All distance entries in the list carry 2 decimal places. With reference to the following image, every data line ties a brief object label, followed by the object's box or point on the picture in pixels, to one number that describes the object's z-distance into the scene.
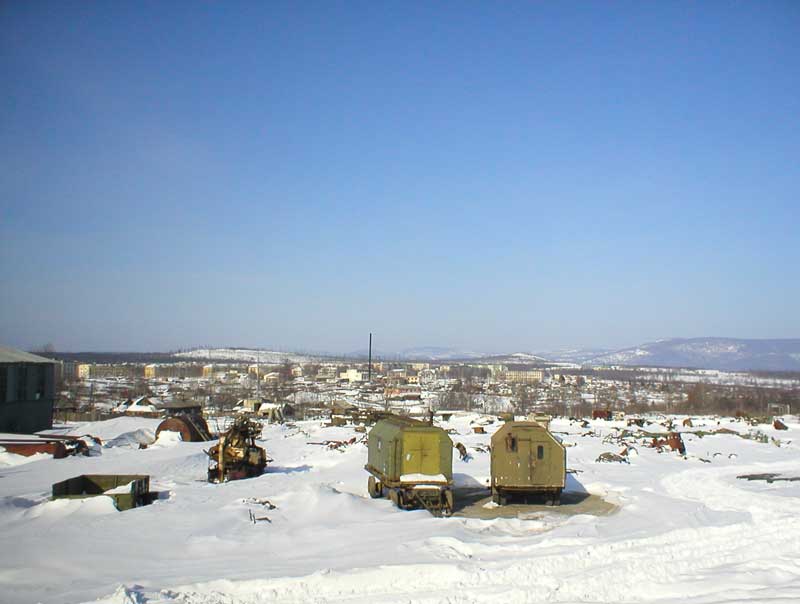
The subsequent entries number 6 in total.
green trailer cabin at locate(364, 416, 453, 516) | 15.91
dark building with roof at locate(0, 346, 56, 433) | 33.28
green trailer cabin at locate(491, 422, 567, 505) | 16.81
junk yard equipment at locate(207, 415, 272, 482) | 20.19
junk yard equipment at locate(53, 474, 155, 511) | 14.79
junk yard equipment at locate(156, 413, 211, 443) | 31.70
